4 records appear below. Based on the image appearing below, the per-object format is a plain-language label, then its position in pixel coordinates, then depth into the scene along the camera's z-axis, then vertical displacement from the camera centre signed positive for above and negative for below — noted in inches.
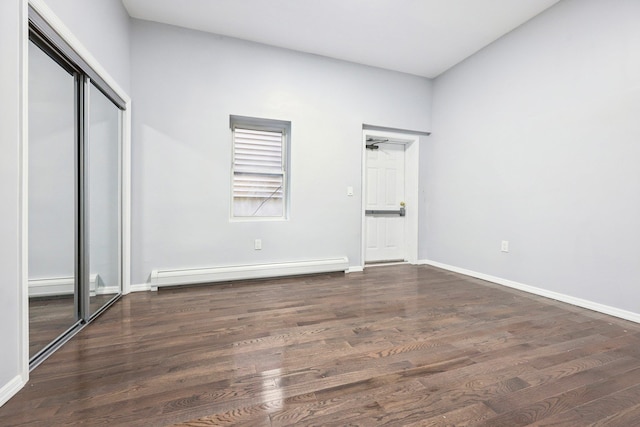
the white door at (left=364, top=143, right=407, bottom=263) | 175.2 +4.0
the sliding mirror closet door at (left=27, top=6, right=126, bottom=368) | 65.1 +4.8
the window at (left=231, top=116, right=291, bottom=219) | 142.5 +21.4
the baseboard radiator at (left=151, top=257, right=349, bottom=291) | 121.7 -29.7
